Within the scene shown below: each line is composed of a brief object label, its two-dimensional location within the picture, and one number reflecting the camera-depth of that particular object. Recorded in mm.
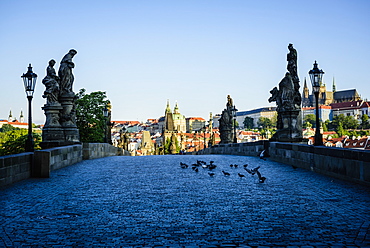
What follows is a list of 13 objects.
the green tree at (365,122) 195375
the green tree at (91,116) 50781
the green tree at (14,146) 50712
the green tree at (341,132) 166875
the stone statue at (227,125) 38906
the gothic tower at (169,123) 188850
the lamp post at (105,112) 32069
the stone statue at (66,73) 17955
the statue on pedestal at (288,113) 19125
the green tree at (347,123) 197750
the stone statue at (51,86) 17000
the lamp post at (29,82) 15805
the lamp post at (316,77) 15672
